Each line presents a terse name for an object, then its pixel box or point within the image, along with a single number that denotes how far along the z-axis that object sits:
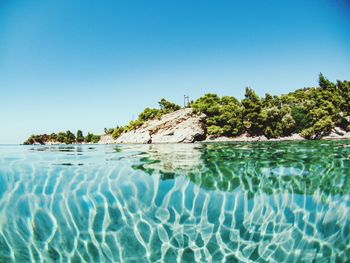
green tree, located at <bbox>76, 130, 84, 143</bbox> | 81.45
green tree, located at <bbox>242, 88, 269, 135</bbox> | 40.53
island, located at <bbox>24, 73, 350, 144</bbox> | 38.84
